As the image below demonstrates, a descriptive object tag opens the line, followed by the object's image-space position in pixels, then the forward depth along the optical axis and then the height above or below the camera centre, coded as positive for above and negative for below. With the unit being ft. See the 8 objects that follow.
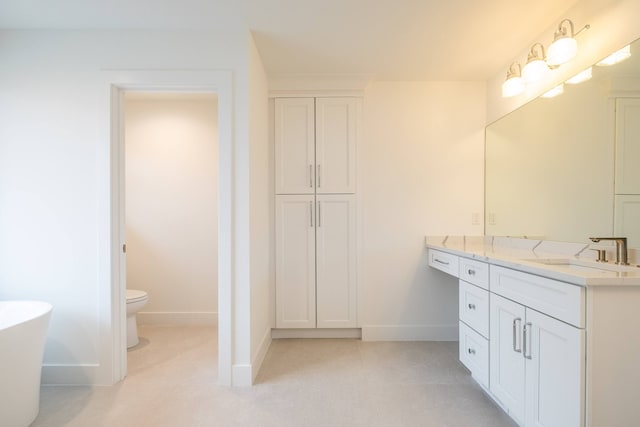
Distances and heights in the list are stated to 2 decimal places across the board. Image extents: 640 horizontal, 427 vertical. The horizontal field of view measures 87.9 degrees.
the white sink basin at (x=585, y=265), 4.62 -0.86
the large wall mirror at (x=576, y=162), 5.06 +0.94
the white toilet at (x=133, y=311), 8.70 -2.68
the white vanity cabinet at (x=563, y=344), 3.87 -1.74
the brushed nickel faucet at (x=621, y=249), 4.93 -0.57
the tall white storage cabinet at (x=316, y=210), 9.42 +0.01
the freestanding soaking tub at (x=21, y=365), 5.12 -2.52
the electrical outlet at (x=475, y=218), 9.50 -0.21
